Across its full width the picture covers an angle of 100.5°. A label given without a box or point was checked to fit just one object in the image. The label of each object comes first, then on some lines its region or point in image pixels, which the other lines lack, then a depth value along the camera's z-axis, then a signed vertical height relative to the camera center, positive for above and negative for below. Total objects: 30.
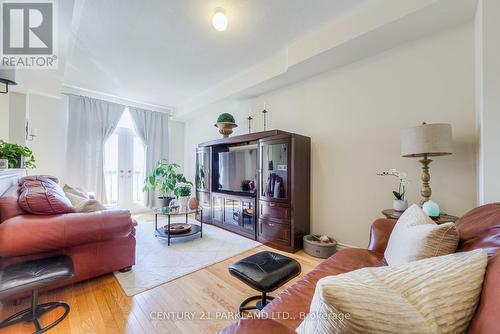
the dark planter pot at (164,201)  4.98 -0.77
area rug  2.03 -1.07
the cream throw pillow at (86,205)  1.96 -0.35
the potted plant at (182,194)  3.95 -0.50
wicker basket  2.54 -0.99
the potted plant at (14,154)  2.04 +0.16
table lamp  1.73 +0.22
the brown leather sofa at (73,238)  1.46 -0.54
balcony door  4.62 +0.02
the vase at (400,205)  2.02 -0.36
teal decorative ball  1.77 -0.35
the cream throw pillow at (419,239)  0.93 -0.34
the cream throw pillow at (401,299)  0.48 -0.32
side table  1.71 -0.43
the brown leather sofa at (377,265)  0.52 -0.51
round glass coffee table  2.89 -0.90
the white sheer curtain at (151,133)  4.92 +0.88
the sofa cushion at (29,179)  2.15 -0.10
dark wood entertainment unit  2.75 -0.38
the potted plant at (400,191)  2.03 -0.25
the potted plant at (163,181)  4.72 -0.28
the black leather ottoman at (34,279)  1.28 -0.70
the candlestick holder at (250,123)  3.91 +0.86
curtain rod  4.05 +1.54
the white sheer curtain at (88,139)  4.05 +0.61
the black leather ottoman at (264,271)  1.32 -0.70
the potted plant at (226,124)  3.75 +0.82
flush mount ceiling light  2.11 +1.53
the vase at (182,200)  3.85 -0.60
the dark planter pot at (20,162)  2.21 +0.08
